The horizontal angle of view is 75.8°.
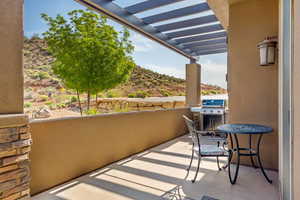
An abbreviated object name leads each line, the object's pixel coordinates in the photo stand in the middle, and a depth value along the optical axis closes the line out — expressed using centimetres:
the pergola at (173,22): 357
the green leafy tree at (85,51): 494
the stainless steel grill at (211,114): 582
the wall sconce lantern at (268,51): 296
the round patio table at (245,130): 260
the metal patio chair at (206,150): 274
